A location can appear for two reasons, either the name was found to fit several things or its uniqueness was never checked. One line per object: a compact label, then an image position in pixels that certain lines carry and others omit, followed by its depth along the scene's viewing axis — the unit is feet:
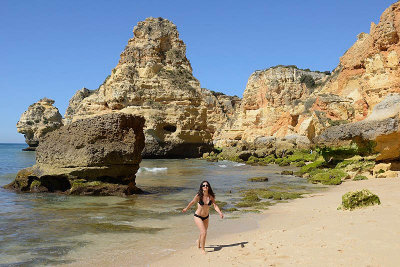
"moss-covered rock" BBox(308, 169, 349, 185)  49.80
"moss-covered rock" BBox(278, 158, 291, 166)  91.97
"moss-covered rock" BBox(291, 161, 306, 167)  84.58
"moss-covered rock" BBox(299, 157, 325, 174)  67.21
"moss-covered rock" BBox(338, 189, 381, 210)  25.96
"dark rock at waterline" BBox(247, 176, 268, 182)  58.13
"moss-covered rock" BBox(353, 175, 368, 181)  48.07
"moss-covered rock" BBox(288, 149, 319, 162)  94.38
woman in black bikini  19.92
